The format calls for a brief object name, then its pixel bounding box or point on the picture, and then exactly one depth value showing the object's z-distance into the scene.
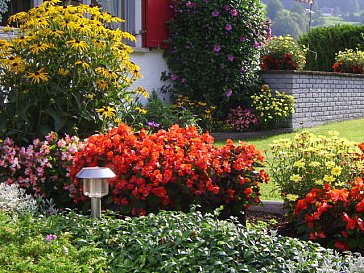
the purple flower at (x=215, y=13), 10.14
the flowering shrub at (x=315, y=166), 4.42
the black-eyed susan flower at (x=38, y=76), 5.17
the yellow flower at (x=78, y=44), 5.27
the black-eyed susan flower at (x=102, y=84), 5.43
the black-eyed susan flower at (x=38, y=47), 5.27
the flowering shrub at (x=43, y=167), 4.87
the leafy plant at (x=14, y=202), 3.98
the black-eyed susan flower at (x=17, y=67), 5.28
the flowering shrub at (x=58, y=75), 5.34
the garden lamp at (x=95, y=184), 3.63
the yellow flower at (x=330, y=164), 4.35
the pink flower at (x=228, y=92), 10.38
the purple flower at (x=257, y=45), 10.73
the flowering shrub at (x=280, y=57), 11.67
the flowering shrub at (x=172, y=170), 4.30
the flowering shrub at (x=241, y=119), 10.44
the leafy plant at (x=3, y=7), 8.16
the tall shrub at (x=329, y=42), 17.22
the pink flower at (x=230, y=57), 10.34
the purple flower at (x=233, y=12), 10.24
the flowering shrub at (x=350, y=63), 14.58
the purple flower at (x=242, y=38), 10.41
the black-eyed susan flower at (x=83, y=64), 5.30
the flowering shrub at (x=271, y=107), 10.53
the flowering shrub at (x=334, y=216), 3.81
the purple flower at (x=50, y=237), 3.24
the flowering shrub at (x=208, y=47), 10.17
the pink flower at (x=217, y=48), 10.23
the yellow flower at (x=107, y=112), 5.32
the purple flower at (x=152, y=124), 6.91
